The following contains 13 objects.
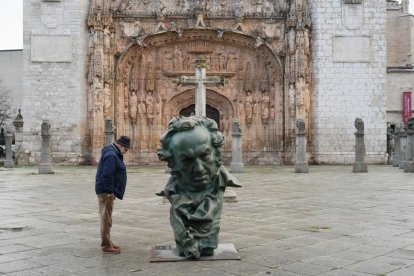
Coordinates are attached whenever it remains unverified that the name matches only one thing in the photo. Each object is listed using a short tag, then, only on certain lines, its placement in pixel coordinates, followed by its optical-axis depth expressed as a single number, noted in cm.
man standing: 607
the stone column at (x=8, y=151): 2462
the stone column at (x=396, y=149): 2438
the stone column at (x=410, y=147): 2008
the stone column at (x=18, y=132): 2586
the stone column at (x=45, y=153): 2005
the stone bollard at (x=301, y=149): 2022
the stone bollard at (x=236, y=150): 2006
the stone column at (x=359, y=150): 2028
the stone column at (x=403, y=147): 2234
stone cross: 1236
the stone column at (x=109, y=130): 2053
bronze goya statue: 546
